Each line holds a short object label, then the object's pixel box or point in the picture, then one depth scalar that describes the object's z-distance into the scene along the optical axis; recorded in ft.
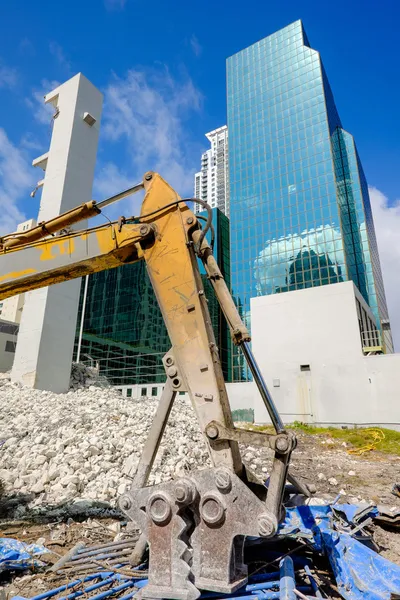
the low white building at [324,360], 54.85
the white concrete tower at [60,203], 51.31
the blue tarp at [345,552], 9.29
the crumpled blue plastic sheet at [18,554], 12.53
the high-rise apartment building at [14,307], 154.22
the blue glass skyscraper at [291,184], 134.31
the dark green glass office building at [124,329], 116.57
